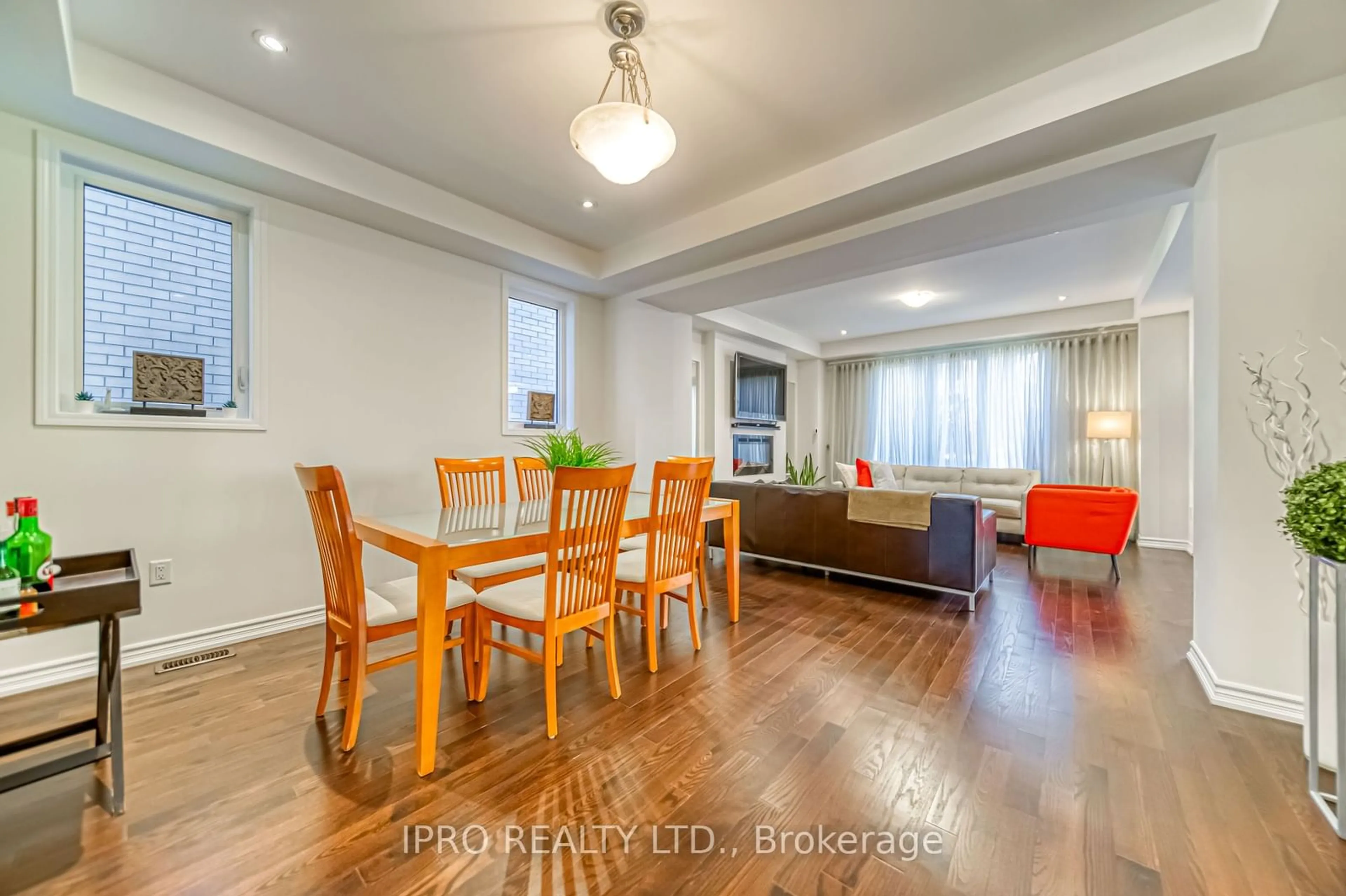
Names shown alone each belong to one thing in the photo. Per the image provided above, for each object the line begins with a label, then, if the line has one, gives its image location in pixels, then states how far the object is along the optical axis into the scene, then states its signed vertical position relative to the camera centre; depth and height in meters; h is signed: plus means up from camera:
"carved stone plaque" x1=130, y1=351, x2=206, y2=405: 2.49 +0.35
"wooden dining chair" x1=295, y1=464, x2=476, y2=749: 1.68 -0.59
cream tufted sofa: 5.43 -0.43
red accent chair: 3.93 -0.55
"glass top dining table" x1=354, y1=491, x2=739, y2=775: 1.62 -0.36
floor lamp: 5.39 +0.27
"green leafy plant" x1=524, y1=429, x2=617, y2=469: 2.87 -0.03
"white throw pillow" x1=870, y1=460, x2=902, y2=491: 6.15 -0.36
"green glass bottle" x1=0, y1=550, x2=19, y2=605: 1.22 -0.34
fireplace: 6.89 -0.08
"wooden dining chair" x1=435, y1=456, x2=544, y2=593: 2.48 -0.24
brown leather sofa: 3.32 -0.66
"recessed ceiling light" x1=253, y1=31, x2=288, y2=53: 1.99 +1.63
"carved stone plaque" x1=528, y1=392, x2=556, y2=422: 4.27 +0.36
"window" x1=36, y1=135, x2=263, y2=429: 2.26 +0.83
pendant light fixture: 1.82 +1.18
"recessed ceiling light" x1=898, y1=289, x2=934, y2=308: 5.31 +1.64
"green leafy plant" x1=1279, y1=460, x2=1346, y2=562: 1.42 -0.18
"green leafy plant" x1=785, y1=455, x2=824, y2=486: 5.04 -0.28
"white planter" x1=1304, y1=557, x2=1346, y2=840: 1.40 -0.77
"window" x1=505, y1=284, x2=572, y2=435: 4.14 +0.82
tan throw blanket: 3.45 -0.42
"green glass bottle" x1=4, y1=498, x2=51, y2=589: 1.30 -0.28
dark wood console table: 1.29 -0.45
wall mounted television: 6.72 +0.83
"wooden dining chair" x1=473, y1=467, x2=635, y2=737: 1.84 -0.54
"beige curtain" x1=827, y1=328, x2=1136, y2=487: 5.92 +0.61
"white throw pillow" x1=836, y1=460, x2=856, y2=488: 5.21 -0.27
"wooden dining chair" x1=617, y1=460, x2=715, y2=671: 2.34 -0.48
